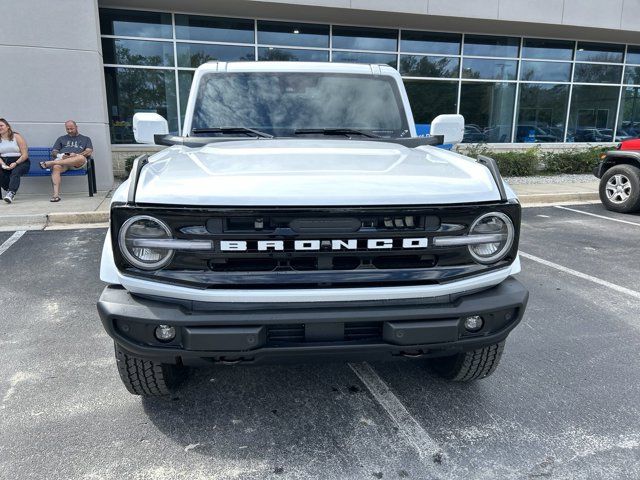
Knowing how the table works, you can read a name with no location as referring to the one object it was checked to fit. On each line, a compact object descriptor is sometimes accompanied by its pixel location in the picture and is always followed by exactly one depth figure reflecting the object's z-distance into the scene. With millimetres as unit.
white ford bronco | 2135
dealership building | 10047
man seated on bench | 9500
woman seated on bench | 9211
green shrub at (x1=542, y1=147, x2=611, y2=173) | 14508
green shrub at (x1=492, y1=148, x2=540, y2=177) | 13461
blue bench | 9812
